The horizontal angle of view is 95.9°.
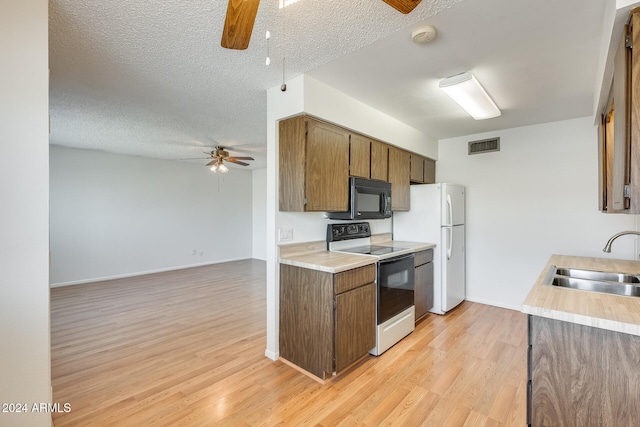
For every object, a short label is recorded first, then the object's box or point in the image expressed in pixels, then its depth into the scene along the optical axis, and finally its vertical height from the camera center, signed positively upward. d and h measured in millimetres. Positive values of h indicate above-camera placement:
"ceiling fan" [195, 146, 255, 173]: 4801 +940
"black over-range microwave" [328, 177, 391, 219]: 2902 +144
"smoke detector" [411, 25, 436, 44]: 1769 +1127
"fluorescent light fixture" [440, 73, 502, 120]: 2381 +1073
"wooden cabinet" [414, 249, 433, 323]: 3326 -833
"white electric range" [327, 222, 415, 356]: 2666 -672
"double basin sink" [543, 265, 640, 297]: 1769 -461
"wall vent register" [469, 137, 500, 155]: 3953 +942
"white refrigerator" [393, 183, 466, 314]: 3627 -234
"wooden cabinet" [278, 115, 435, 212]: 2459 +477
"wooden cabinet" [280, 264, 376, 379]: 2221 -850
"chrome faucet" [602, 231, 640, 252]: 1719 -199
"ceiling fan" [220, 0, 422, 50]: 1089 +778
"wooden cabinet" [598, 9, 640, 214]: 1226 +408
